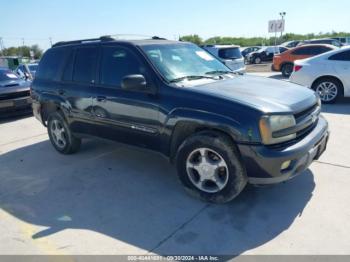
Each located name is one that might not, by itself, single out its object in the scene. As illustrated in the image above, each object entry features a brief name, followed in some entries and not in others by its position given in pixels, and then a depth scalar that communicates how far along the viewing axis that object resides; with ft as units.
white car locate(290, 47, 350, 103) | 26.01
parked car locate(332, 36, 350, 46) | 103.37
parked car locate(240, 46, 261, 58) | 107.34
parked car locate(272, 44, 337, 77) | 46.68
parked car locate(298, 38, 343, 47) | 68.25
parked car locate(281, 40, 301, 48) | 105.05
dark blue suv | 10.50
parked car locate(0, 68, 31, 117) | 28.14
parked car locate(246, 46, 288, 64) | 89.61
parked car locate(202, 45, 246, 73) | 39.93
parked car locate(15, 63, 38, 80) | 40.93
